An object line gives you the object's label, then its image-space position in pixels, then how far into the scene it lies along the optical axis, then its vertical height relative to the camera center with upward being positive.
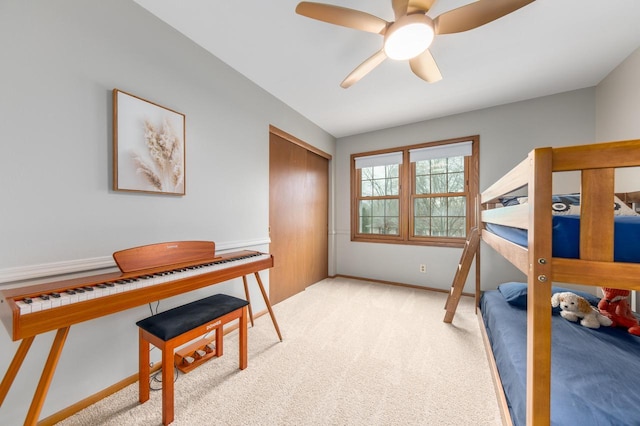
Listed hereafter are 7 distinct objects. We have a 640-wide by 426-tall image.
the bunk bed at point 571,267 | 0.75 -0.19
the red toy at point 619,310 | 1.47 -0.64
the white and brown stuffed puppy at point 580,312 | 1.49 -0.66
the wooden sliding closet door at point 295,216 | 2.86 -0.06
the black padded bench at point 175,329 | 1.22 -0.69
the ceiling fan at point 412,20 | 1.22 +1.07
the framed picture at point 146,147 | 1.45 +0.43
